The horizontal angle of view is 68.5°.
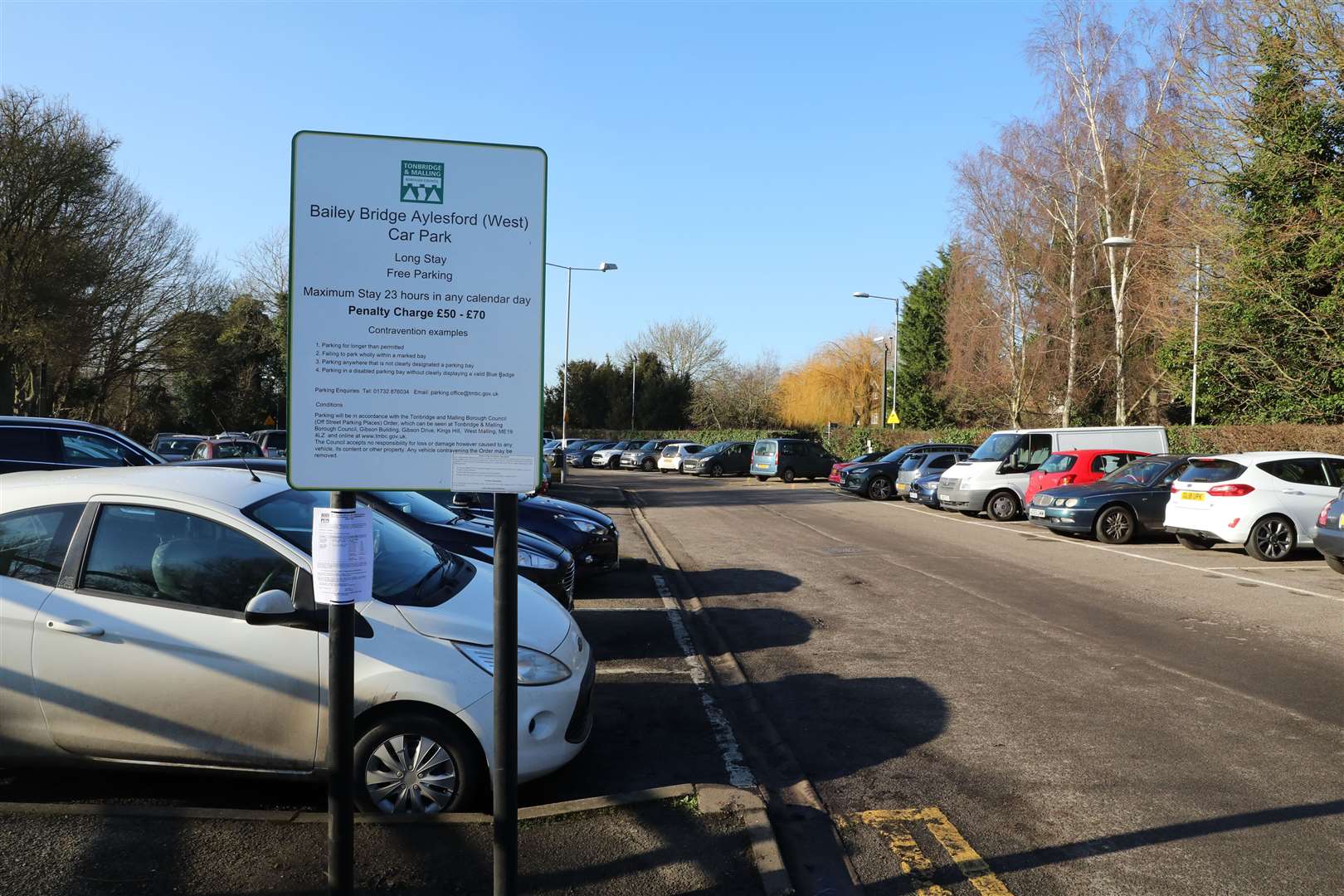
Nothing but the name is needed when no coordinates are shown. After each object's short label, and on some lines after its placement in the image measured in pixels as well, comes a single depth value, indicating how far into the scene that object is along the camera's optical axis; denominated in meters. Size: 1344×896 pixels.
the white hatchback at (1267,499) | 14.10
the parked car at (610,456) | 56.37
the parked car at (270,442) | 24.30
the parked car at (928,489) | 24.75
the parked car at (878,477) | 29.20
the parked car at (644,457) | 54.06
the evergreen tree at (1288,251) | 24.41
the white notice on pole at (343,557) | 3.19
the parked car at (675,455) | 48.17
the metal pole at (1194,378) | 28.71
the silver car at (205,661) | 4.40
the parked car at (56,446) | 11.64
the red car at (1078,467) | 19.45
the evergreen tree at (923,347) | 61.41
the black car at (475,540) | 8.62
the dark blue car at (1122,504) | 16.78
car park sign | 3.15
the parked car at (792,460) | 38.91
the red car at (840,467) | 30.86
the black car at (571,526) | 11.26
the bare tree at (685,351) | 78.06
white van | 21.34
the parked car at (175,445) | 24.62
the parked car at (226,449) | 20.39
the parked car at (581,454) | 58.69
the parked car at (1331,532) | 12.02
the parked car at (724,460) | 44.94
